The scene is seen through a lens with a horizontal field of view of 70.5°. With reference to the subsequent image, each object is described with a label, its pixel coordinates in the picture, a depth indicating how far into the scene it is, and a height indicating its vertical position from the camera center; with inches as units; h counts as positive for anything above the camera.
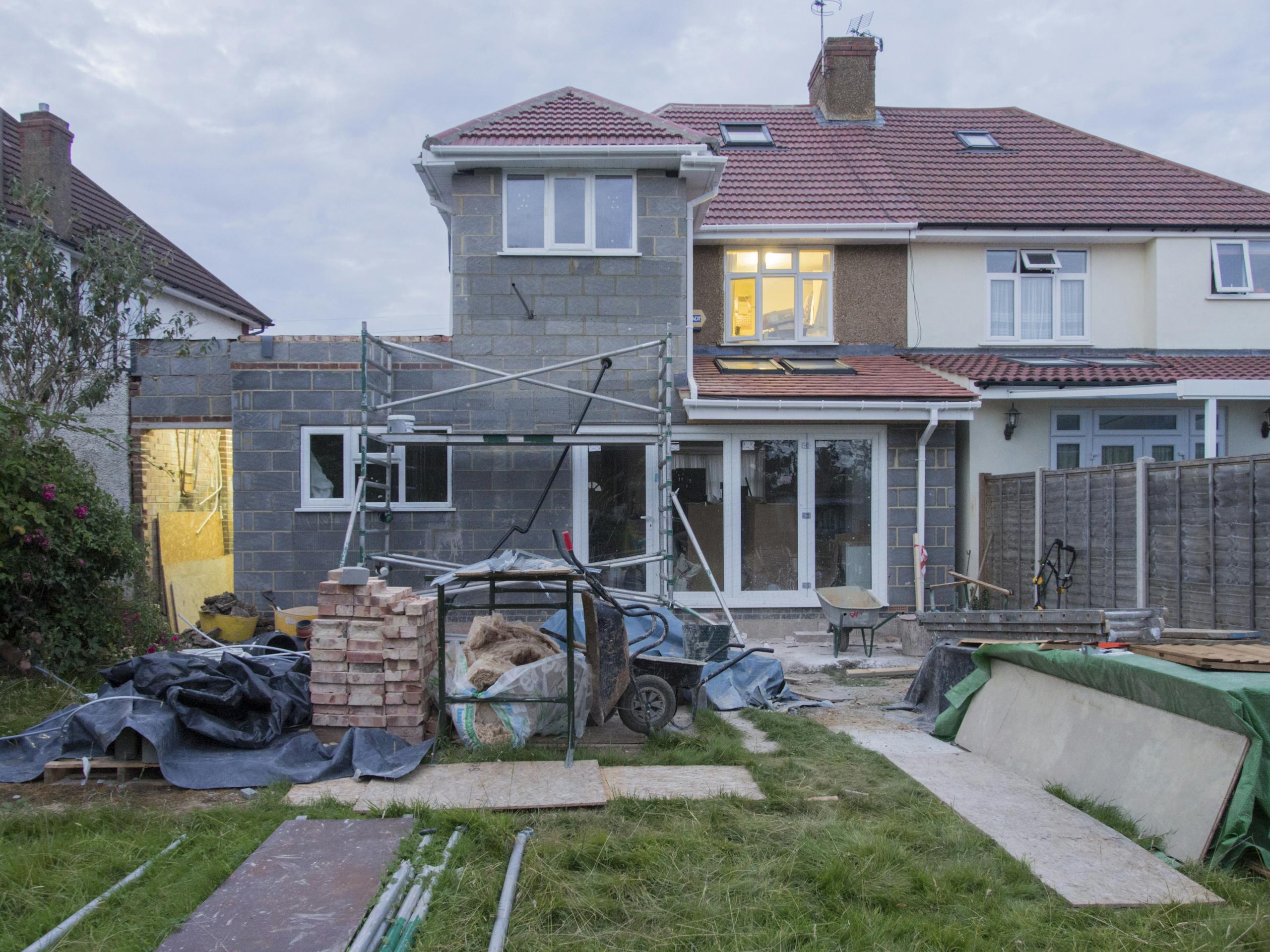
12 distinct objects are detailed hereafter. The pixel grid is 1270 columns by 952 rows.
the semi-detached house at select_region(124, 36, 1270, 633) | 394.6 +54.1
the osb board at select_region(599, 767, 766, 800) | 192.5 -64.6
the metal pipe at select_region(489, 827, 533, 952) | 127.6 -63.2
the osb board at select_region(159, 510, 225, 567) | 453.1 -24.6
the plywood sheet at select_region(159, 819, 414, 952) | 129.1 -63.7
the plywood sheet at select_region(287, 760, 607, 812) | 184.2 -63.6
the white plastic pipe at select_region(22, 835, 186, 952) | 125.6 -63.0
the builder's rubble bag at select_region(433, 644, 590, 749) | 223.0 -55.1
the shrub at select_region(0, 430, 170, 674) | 271.4 -22.1
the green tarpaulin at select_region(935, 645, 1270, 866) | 153.5 -39.5
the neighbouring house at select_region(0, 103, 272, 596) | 399.9 +51.1
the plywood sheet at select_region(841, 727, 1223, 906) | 144.9 -64.5
